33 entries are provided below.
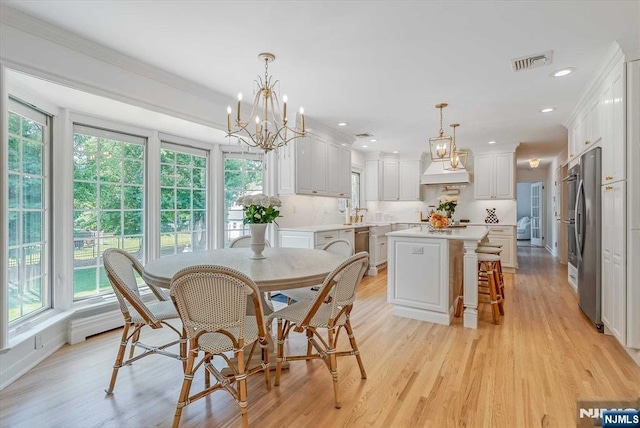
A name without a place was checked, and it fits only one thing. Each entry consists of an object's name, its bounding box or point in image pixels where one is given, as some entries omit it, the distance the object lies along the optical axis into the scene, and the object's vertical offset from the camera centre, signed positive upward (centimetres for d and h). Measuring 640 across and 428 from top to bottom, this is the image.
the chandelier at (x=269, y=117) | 253 +124
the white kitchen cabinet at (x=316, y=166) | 446 +71
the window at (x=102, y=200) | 312 +13
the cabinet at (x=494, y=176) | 622 +72
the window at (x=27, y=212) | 248 +1
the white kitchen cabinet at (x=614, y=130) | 253 +69
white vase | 240 -21
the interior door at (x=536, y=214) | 1002 -7
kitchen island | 321 -66
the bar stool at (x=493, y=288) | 330 -81
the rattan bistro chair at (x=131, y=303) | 190 -59
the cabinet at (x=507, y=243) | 598 -58
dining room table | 177 -35
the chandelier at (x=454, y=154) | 446 +82
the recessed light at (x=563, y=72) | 298 +133
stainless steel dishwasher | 553 -47
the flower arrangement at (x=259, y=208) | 233 +3
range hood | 655 +77
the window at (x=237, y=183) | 445 +41
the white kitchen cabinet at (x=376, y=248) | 590 -67
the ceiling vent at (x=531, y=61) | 271 +132
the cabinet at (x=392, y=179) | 713 +74
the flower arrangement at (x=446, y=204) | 417 +11
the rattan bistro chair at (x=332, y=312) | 189 -65
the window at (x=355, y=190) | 708 +50
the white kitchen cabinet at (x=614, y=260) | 254 -41
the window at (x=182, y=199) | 385 +17
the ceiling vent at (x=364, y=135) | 544 +134
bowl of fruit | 392 -11
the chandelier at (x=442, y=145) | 410 +88
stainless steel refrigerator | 301 -21
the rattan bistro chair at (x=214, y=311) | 157 -50
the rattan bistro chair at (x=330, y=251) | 261 -38
